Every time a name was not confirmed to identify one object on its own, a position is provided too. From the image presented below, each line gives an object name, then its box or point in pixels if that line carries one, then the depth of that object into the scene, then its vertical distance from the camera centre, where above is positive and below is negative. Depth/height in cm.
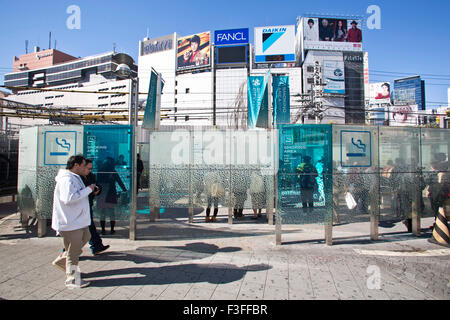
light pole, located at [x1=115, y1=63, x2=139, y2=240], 603 -40
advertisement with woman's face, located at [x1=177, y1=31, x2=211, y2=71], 7362 +3422
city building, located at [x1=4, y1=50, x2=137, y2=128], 9081 +3528
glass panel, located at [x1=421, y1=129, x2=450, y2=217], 657 +14
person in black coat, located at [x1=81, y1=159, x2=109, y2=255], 506 -139
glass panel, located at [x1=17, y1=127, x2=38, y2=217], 629 -7
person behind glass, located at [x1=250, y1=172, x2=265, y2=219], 684 -54
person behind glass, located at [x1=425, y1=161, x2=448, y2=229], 643 -39
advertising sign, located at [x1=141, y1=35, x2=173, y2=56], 8315 +4022
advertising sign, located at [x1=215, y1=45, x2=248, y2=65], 7050 +3101
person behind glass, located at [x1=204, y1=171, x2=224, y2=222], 722 -45
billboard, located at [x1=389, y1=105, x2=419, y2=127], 6850 +1392
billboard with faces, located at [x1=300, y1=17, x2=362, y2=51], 6544 +3337
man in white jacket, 366 -65
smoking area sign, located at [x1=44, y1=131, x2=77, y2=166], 612 +54
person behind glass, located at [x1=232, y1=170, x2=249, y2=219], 701 -49
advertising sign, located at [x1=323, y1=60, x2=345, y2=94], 6562 +2330
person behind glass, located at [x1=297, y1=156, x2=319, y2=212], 575 -25
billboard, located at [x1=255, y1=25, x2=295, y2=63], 6431 +3100
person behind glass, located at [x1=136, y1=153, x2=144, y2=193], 957 +11
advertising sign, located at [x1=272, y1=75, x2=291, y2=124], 1070 +287
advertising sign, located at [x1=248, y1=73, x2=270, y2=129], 911 +243
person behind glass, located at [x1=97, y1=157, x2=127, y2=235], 605 -40
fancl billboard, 6881 +3485
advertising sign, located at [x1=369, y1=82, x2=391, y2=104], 8288 +2428
